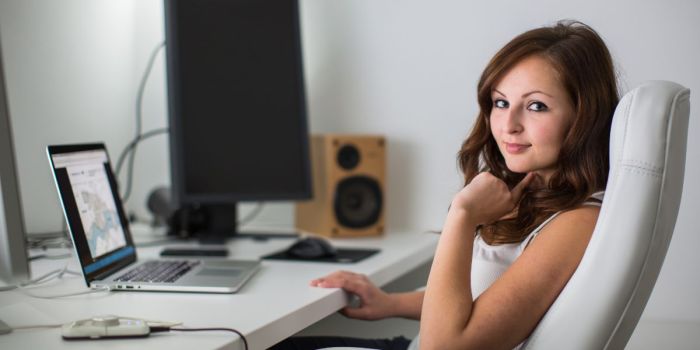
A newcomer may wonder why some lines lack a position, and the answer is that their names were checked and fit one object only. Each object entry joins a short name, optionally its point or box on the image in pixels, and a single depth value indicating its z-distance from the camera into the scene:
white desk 1.01
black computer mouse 1.74
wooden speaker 2.15
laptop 1.33
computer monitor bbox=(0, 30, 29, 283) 0.98
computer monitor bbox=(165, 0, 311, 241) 2.04
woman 1.06
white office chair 0.95
